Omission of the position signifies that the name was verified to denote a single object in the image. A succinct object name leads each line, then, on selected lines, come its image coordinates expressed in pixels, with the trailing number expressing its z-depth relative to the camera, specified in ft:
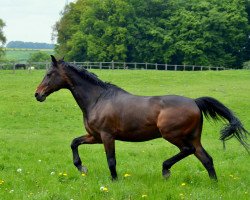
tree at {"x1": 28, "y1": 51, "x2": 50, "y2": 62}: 390.42
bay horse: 31.63
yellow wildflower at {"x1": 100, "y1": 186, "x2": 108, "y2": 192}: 28.06
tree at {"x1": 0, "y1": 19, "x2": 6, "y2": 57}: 294.25
